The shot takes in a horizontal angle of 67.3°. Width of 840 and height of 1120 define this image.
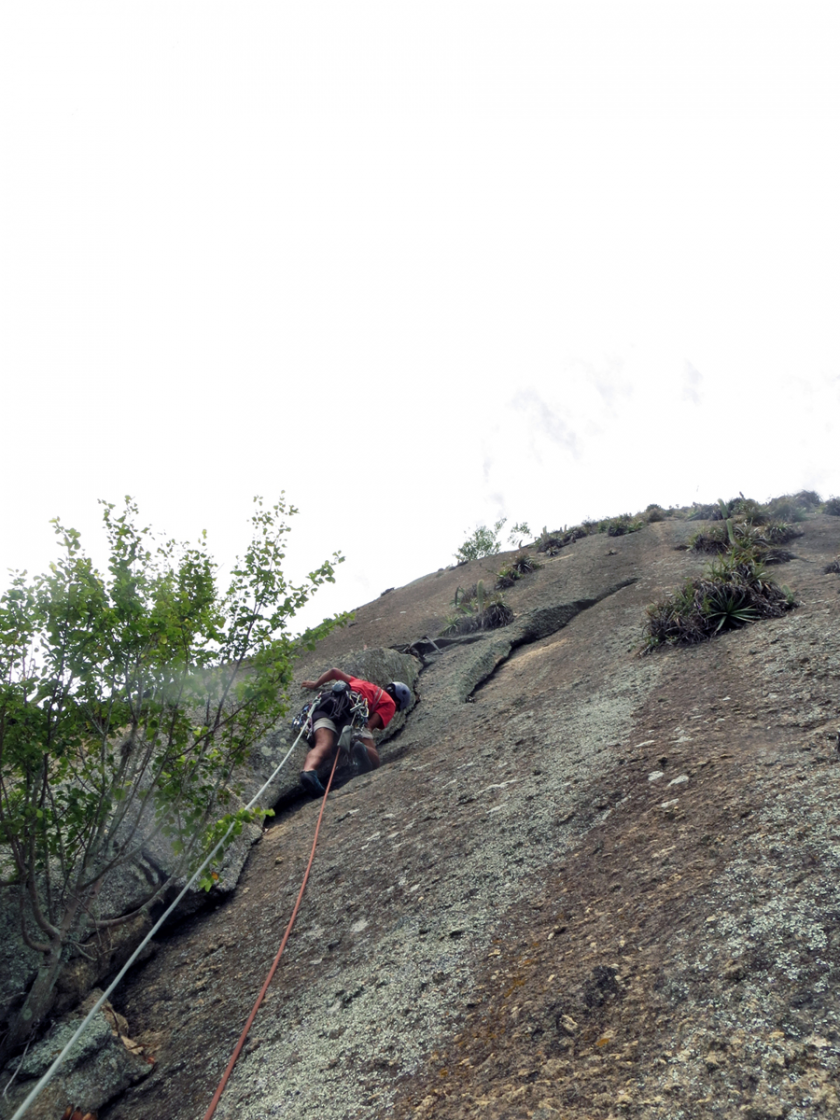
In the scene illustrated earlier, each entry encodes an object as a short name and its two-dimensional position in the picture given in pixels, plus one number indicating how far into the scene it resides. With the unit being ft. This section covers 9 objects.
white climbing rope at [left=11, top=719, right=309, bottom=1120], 8.10
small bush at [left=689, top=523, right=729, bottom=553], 40.73
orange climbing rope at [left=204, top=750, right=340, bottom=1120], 9.81
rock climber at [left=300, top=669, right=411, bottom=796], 25.81
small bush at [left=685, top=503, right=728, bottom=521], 55.31
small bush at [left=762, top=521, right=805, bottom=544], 40.16
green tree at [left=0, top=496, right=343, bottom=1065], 12.39
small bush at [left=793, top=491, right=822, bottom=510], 56.03
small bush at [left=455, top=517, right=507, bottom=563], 78.79
